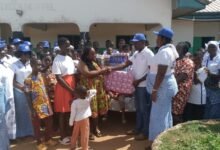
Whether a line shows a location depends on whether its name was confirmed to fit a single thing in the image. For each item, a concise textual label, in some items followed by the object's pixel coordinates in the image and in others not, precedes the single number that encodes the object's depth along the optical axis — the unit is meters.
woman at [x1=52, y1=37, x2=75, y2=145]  3.32
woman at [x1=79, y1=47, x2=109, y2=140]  3.34
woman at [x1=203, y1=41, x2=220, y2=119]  3.48
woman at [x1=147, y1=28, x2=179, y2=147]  2.92
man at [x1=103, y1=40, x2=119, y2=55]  5.62
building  6.39
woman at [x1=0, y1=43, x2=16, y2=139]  3.27
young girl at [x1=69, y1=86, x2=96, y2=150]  3.04
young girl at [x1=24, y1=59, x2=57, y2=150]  3.29
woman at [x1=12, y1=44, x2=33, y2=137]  3.45
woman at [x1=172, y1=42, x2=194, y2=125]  3.36
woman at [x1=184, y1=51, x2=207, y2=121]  3.51
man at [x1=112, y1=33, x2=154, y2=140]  3.40
